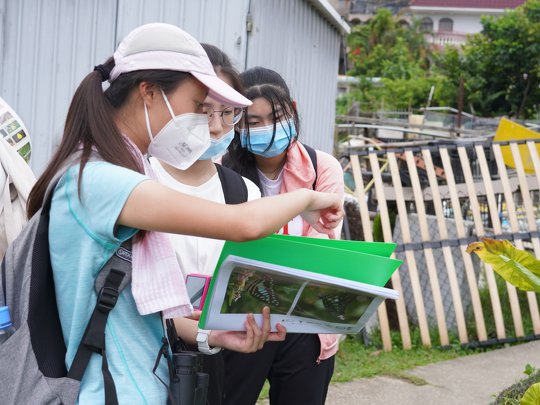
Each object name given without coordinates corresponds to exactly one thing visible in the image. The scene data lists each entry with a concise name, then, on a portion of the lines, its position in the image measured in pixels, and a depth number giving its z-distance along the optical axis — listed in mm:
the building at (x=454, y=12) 64250
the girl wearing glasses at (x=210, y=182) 2494
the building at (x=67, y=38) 5305
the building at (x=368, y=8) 62531
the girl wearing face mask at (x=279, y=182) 2863
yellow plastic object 8680
